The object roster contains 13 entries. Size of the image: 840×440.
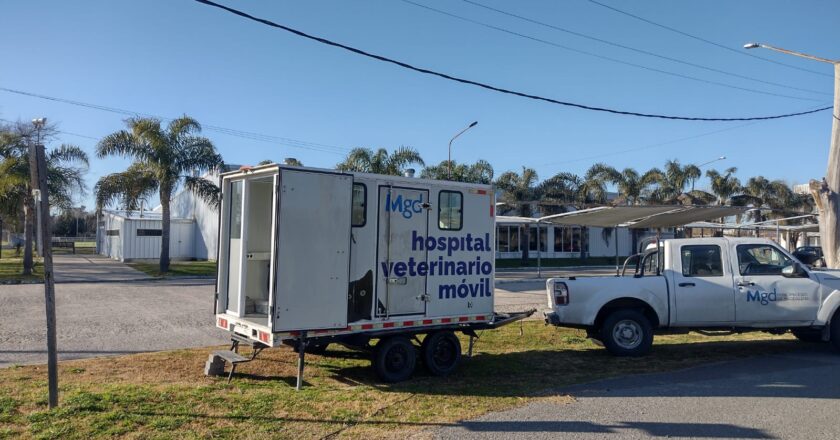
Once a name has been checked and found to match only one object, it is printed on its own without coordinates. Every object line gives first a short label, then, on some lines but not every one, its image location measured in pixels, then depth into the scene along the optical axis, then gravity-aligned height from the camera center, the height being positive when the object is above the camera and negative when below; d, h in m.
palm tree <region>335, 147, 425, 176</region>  33.09 +4.79
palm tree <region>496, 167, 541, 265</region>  42.72 +4.28
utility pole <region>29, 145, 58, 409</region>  6.15 +0.04
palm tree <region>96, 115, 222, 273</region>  27.92 +3.99
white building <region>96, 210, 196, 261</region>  38.34 +0.61
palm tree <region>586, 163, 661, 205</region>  43.50 +5.14
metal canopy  17.61 +1.14
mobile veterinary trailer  7.41 -0.18
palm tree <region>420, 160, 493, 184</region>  38.47 +4.93
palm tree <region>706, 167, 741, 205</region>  47.97 +5.33
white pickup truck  9.82 -0.74
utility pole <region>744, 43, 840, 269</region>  16.05 +1.53
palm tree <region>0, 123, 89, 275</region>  25.75 +3.03
